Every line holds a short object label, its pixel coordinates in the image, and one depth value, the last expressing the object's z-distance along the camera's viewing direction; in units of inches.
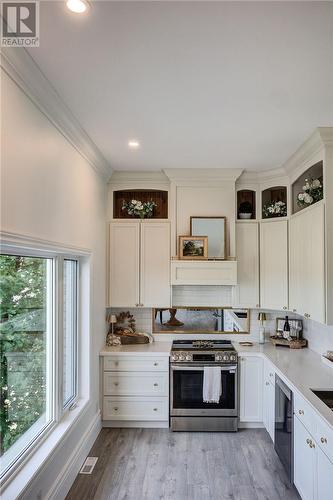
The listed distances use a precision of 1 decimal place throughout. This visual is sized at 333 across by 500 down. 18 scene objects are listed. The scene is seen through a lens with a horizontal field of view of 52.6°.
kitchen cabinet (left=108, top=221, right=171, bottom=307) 165.3
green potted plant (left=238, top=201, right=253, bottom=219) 169.8
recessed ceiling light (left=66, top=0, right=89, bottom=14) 57.0
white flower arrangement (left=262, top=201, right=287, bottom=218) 161.0
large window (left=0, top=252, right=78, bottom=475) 79.0
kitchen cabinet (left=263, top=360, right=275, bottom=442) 134.1
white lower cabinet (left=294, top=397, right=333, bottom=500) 81.9
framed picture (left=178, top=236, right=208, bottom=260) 162.1
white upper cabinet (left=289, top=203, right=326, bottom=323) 118.0
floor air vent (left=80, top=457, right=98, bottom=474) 117.6
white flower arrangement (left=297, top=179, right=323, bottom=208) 125.6
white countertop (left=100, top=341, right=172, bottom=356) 151.5
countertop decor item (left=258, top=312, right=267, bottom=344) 166.1
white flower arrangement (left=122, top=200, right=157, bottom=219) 167.3
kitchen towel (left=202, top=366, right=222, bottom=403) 145.9
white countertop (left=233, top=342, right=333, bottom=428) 95.1
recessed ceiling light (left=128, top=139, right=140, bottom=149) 125.1
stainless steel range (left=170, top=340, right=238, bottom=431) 147.3
